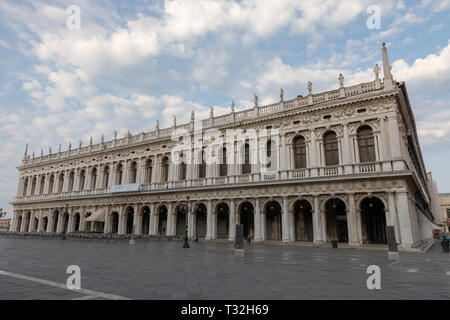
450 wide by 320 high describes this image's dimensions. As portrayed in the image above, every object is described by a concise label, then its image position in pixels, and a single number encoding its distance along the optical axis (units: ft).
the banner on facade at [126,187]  117.60
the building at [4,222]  354.70
